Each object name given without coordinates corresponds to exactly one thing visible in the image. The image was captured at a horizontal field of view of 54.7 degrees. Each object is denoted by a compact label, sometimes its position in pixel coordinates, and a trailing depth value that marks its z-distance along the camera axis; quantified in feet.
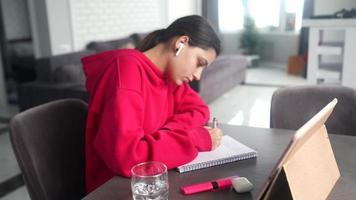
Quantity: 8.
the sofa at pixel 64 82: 10.39
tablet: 2.00
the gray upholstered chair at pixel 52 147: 3.43
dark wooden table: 2.82
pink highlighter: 2.83
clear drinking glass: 2.76
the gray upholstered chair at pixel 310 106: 4.76
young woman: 3.03
